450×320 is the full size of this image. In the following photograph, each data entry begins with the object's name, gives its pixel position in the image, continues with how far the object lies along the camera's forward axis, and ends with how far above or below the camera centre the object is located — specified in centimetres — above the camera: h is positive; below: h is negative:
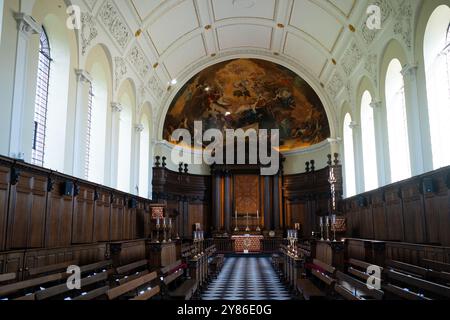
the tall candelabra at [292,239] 1098 -50
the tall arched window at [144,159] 1847 +304
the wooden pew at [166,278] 573 -87
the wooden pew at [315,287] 579 -113
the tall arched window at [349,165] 1845 +265
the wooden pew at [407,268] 598 -80
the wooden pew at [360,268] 593 -80
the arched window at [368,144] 1605 +321
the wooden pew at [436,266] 616 -73
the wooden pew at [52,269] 622 -80
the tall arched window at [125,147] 1609 +313
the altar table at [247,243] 1998 -105
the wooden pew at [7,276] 504 -69
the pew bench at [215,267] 1185 -142
